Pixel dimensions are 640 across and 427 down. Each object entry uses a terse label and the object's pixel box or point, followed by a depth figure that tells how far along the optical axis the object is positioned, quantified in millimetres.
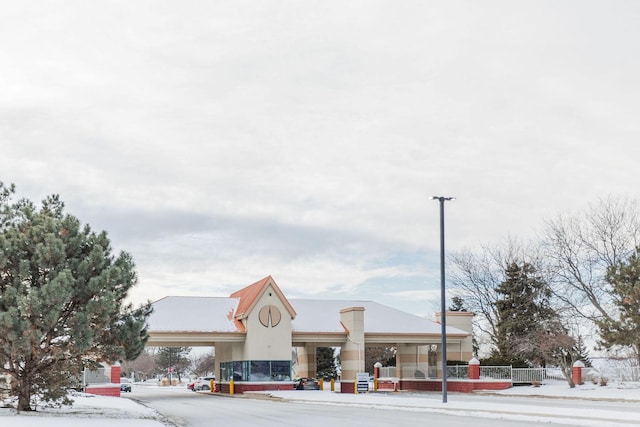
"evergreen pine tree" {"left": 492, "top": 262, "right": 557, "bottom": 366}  66438
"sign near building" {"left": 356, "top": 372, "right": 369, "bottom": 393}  50219
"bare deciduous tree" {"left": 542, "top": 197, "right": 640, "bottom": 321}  54812
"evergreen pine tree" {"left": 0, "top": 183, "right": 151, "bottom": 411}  22703
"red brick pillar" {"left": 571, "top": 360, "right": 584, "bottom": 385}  48000
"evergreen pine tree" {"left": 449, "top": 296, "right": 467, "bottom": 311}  75438
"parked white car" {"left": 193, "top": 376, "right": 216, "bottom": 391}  68562
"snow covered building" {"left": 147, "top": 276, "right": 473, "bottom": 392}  54781
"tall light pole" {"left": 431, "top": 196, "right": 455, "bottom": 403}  33312
